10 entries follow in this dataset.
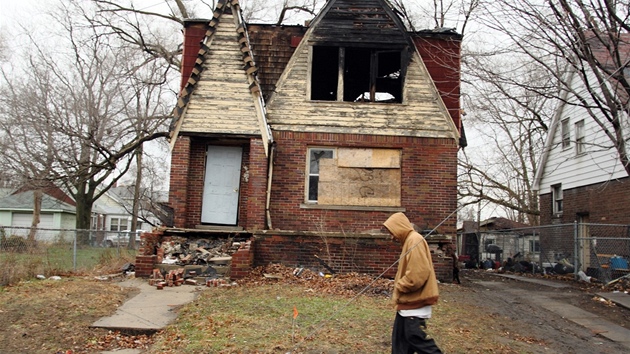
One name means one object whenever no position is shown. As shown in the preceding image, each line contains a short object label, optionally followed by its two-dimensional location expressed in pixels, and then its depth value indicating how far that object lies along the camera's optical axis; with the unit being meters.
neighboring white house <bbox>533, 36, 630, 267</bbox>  17.70
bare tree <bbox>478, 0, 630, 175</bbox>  9.91
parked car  24.13
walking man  5.37
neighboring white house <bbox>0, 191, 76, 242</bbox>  44.38
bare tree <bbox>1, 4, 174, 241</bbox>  22.82
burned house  13.51
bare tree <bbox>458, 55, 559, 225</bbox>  28.63
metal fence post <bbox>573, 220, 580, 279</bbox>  15.29
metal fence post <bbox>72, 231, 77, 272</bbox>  14.36
